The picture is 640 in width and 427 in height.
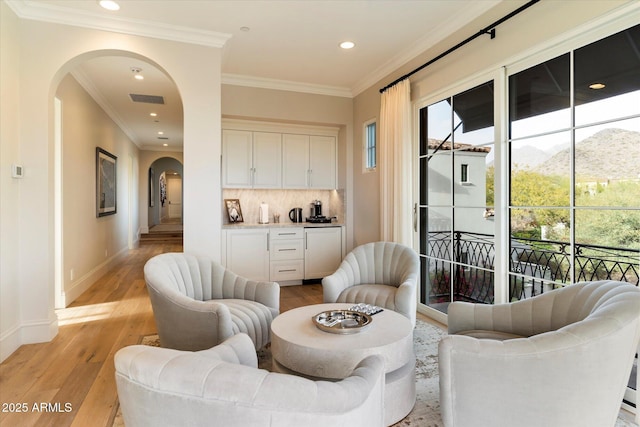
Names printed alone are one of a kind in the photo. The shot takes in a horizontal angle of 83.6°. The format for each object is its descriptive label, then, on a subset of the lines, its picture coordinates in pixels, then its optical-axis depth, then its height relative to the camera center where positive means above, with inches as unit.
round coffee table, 71.8 -29.7
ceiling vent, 222.7 +71.4
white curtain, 153.0 +20.3
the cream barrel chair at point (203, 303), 88.0 -26.3
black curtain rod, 100.5 +56.8
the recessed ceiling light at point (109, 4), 116.7 +68.1
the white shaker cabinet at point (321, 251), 209.0 -24.1
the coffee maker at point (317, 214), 219.0 -2.4
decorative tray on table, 81.1 -27.0
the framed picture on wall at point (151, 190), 491.6 +29.3
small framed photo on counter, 212.1 +0.3
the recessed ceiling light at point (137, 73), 177.8 +70.6
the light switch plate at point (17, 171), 115.1 +13.0
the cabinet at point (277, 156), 203.9 +32.5
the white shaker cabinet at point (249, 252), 192.7 -23.0
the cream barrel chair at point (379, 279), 113.5 -24.6
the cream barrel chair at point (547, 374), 54.3 -25.5
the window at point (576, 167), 81.7 +11.0
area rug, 77.0 -44.8
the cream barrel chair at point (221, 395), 34.6 -18.7
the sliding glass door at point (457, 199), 122.6 +4.3
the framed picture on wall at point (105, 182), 220.5 +18.8
